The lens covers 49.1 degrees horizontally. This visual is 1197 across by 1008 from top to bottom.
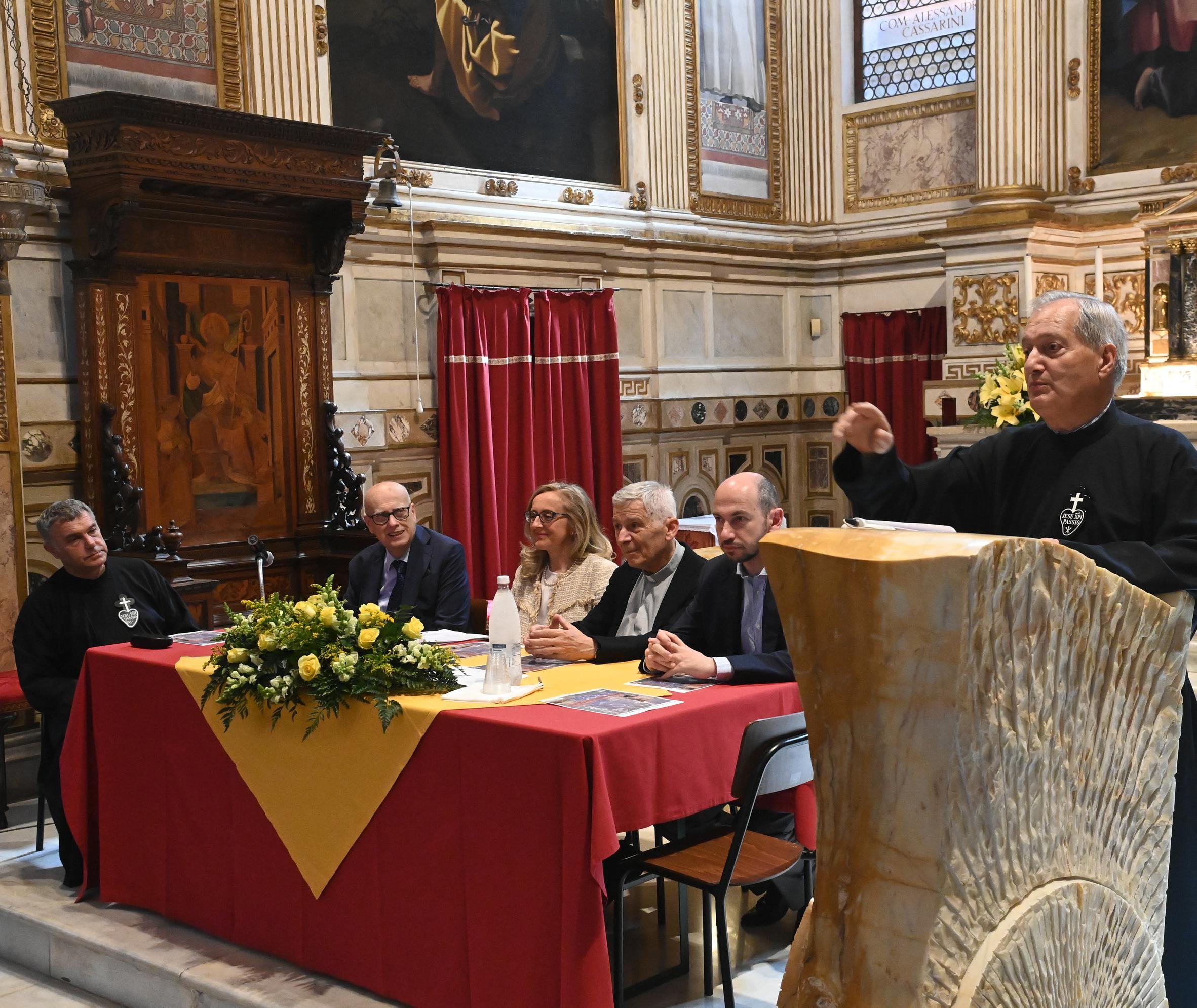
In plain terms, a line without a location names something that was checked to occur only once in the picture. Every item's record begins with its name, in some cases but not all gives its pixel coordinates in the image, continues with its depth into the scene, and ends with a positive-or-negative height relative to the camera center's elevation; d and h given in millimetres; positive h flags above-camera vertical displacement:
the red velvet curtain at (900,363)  11195 +209
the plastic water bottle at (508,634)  3600 -651
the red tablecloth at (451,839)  3092 -1178
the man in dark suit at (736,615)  3699 -686
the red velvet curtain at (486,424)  8984 -176
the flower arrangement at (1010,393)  6672 -43
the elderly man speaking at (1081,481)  2271 -189
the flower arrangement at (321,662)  3562 -718
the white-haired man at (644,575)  4402 -622
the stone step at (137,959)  3652 -1656
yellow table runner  3492 -1008
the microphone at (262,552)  4812 -565
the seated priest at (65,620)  4738 -771
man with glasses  5406 -698
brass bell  8125 +1284
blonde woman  4926 -622
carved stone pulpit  1376 -414
